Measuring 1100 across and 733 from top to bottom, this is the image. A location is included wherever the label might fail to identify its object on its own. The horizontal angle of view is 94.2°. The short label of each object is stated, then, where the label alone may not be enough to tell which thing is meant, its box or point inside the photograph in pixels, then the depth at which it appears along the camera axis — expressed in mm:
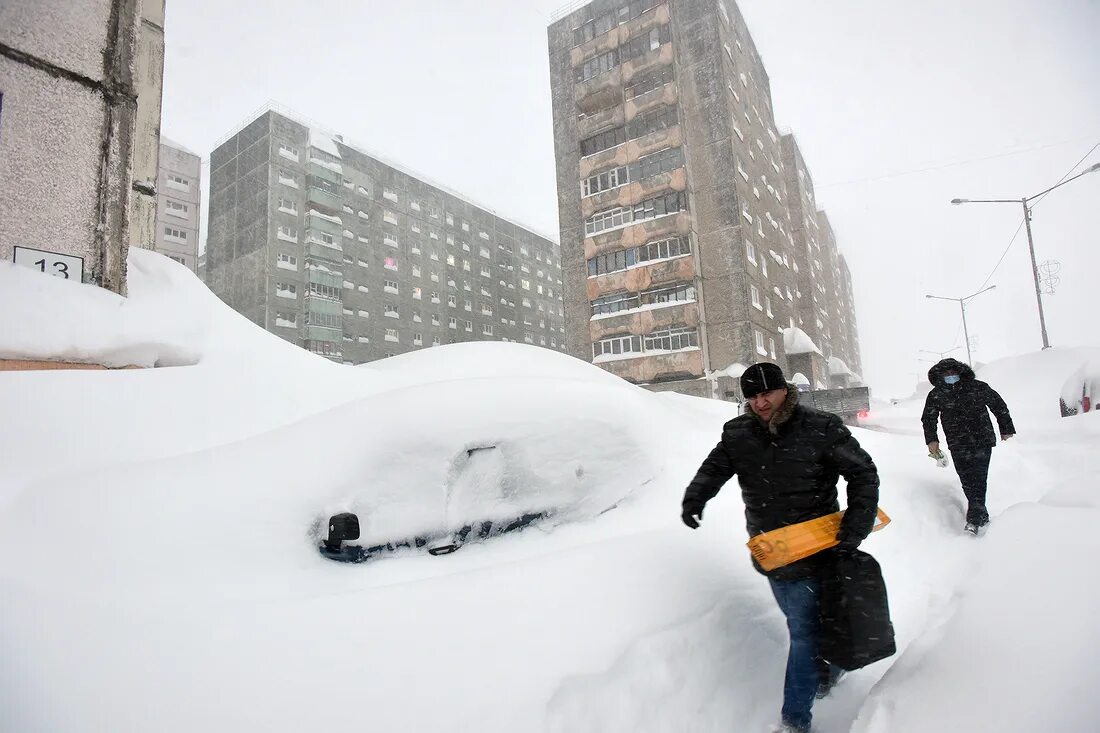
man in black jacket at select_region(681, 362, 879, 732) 2303
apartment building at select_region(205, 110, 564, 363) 43438
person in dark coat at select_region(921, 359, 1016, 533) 4480
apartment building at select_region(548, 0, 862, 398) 27641
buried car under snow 2393
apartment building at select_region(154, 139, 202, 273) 45500
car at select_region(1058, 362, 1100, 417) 9125
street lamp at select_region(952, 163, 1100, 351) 17672
